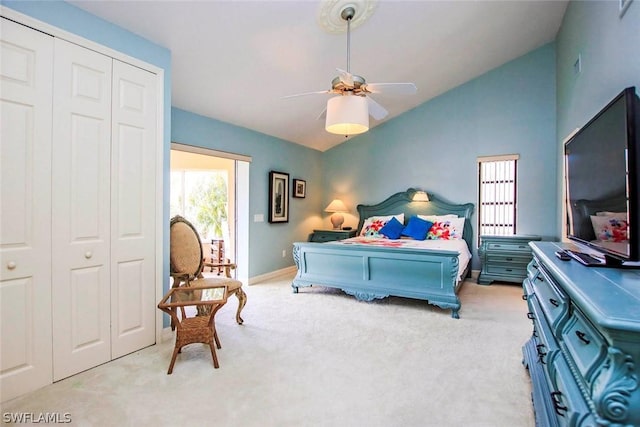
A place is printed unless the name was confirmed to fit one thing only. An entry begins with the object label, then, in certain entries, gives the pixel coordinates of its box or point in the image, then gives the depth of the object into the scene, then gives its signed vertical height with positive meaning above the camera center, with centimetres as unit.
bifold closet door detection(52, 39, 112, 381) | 223 +1
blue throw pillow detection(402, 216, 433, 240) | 527 -25
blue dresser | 86 -44
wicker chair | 311 -48
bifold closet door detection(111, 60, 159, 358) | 254 +2
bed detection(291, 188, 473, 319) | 357 -68
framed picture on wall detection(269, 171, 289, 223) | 534 +26
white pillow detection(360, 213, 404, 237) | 573 -20
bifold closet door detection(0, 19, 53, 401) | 199 +0
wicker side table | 238 -80
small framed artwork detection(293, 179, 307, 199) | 590 +44
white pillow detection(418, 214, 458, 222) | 543 -6
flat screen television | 139 +15
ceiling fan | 265 +93
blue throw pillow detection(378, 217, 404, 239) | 543 -27
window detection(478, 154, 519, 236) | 520 +31
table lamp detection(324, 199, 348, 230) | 628 +3
